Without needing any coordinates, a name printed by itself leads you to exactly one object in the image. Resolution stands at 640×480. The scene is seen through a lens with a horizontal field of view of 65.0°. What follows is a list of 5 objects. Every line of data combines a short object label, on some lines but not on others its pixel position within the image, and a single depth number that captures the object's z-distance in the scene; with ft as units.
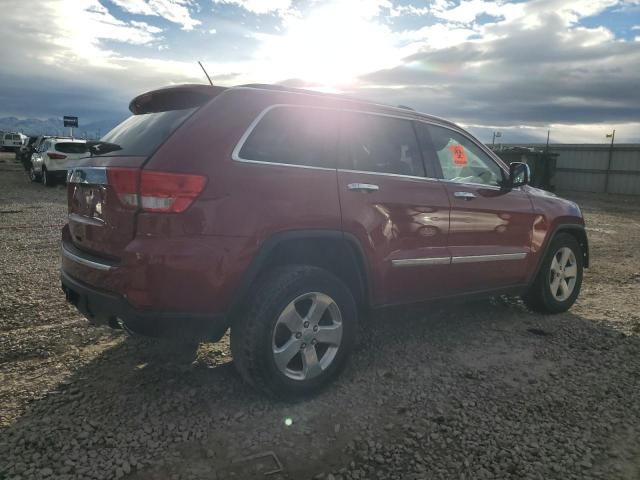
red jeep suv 8.35
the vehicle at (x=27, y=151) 82.26
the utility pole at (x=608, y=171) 75.20
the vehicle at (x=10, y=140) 171.63
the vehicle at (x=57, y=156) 55.42
